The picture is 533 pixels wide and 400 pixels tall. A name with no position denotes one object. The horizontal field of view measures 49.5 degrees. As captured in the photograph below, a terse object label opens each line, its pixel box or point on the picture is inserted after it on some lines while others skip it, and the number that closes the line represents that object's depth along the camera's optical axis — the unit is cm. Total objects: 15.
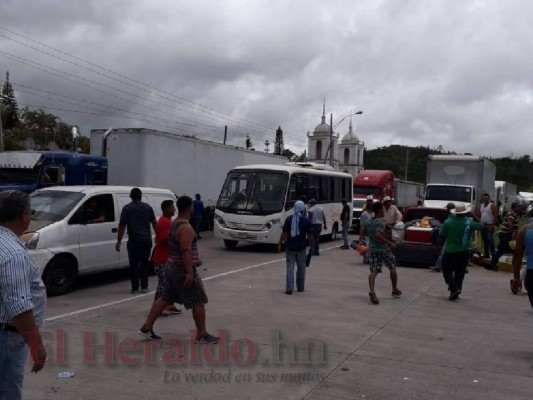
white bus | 1744
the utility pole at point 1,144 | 2502
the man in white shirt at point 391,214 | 1453
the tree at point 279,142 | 10216
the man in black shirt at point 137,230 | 973
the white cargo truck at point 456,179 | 2461
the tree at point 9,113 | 4891
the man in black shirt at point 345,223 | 1909
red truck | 3010
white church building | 6500
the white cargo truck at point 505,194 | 4488
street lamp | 4325
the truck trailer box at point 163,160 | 1980
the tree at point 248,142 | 8302
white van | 966
